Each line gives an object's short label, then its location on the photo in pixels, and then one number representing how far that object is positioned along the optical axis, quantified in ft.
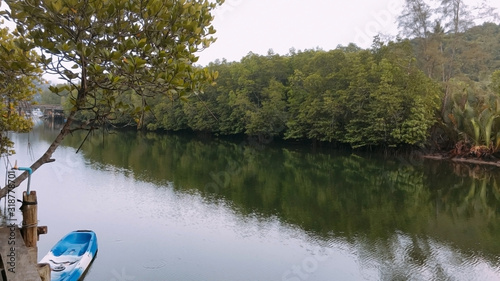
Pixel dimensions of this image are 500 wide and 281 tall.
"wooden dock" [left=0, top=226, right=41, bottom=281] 9.77
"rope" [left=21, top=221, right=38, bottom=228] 10.43
